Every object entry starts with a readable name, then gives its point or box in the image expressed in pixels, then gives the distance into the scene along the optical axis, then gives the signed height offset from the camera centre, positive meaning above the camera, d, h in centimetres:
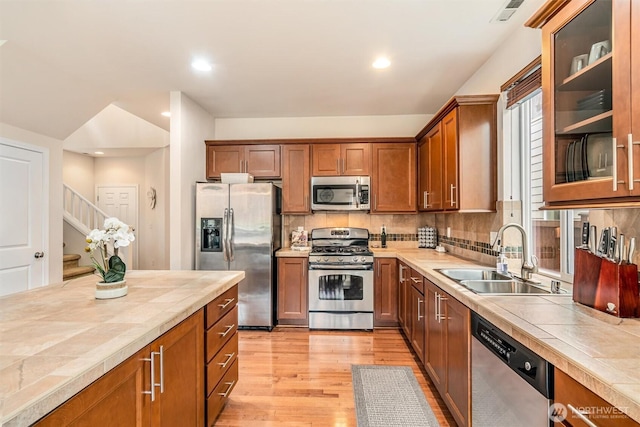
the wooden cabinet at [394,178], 403 +52
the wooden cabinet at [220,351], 180 -86
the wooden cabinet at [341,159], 406 +77
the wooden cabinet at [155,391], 90 -63
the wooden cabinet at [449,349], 173 -86
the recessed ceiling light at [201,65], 278 +141
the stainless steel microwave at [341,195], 402 +29
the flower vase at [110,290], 158 -37
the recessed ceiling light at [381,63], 274 +141
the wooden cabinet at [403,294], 323 -85
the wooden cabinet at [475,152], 258 +54
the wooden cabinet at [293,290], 375 -89
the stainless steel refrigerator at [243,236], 368 -22
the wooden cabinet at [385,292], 370 -90
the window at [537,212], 201 +4
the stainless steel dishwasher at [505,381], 110 -68
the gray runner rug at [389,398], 204 -134
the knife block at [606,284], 125 -29
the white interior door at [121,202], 631 +34
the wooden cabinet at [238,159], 411 +78
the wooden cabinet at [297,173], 407 +59
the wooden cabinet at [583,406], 80 -54
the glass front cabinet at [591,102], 109 +47
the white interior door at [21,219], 333 -1
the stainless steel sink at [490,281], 195 -45
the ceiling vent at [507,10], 198 +139
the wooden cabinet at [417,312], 265 -87
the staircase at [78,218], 506 +0
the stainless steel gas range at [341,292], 367 -89
